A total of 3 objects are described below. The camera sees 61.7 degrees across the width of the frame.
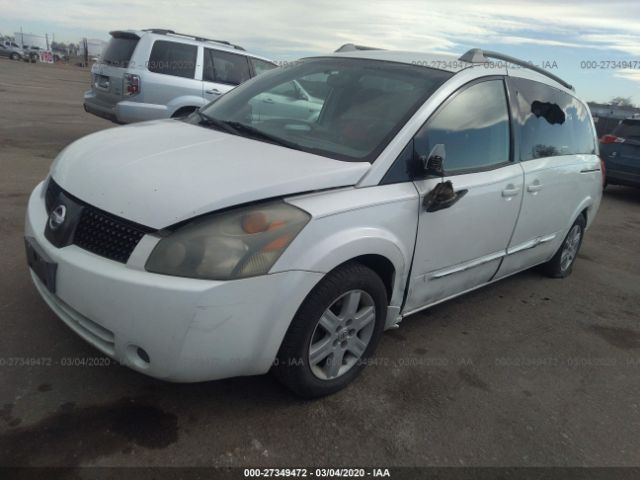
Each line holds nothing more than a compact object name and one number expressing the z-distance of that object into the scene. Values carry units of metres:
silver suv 8.03
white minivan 2.15
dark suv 9.75
